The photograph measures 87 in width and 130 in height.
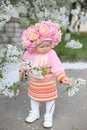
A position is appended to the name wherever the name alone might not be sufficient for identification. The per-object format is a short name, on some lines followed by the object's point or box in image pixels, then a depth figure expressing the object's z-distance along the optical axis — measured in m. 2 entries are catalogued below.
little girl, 2.72
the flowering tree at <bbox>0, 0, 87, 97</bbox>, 2.57
